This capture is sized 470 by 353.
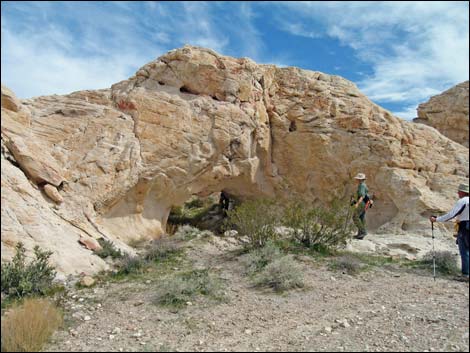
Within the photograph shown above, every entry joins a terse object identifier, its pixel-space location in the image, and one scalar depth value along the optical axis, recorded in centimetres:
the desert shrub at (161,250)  828
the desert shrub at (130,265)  722
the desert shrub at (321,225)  917
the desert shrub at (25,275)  545
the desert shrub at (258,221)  908
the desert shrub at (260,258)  748
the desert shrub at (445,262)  757
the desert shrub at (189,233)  1019
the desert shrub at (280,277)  643
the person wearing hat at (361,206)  1025
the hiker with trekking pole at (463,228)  675
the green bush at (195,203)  1644
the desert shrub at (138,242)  945
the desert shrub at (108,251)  767
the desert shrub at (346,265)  759
